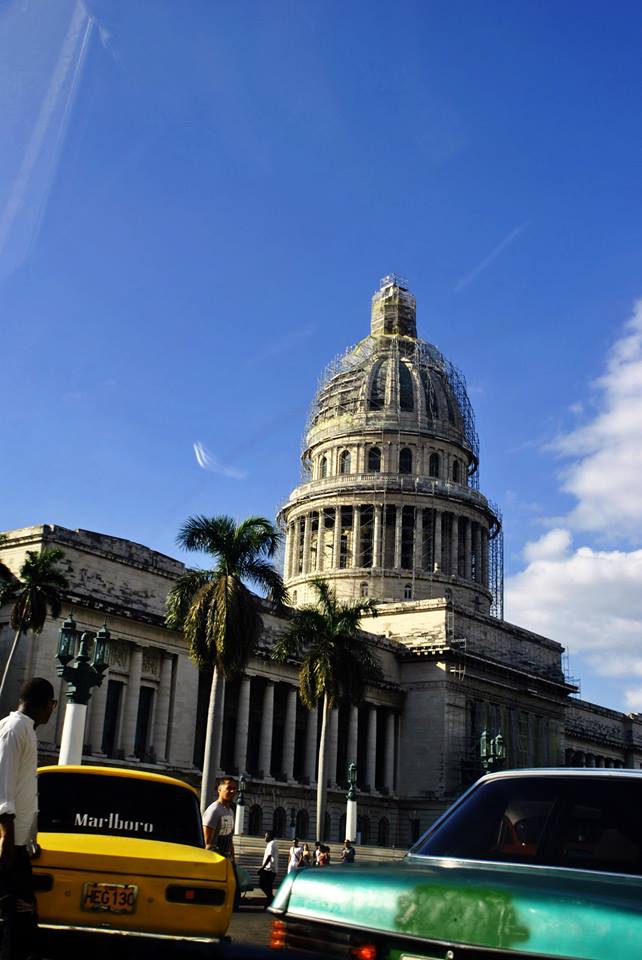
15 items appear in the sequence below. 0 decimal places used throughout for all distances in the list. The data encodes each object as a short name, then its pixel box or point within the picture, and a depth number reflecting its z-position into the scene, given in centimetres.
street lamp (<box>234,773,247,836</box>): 4759
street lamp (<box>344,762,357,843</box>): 5209
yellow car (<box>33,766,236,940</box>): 813
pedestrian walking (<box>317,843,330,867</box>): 3119
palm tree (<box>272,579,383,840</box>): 4731
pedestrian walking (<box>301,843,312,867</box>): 3245
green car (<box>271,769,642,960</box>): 388
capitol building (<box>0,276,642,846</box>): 5091
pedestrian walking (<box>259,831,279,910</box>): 2477
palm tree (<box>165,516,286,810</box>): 3575
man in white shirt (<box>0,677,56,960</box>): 651
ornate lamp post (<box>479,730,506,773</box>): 4953
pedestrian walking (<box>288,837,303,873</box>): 2756
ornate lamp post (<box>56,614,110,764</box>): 2591
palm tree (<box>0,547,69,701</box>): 3988
